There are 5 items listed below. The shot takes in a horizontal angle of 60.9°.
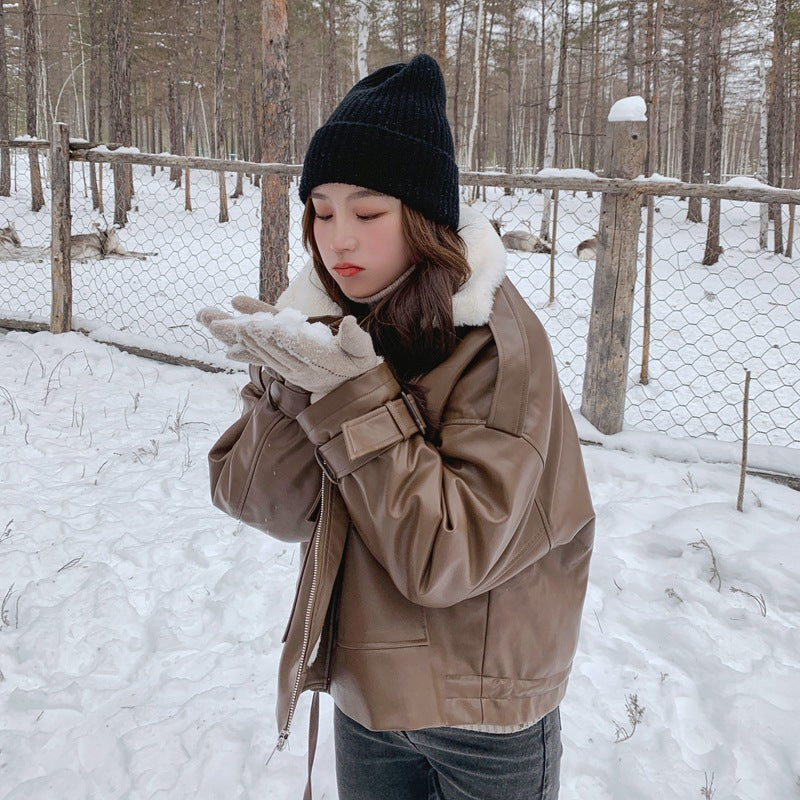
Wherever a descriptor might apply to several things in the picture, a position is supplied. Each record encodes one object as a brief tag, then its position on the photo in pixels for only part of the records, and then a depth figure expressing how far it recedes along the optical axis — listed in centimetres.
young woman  86
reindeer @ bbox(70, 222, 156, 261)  1094
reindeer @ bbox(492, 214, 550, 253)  1310
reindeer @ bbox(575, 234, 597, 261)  1205
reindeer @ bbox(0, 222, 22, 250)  1112
